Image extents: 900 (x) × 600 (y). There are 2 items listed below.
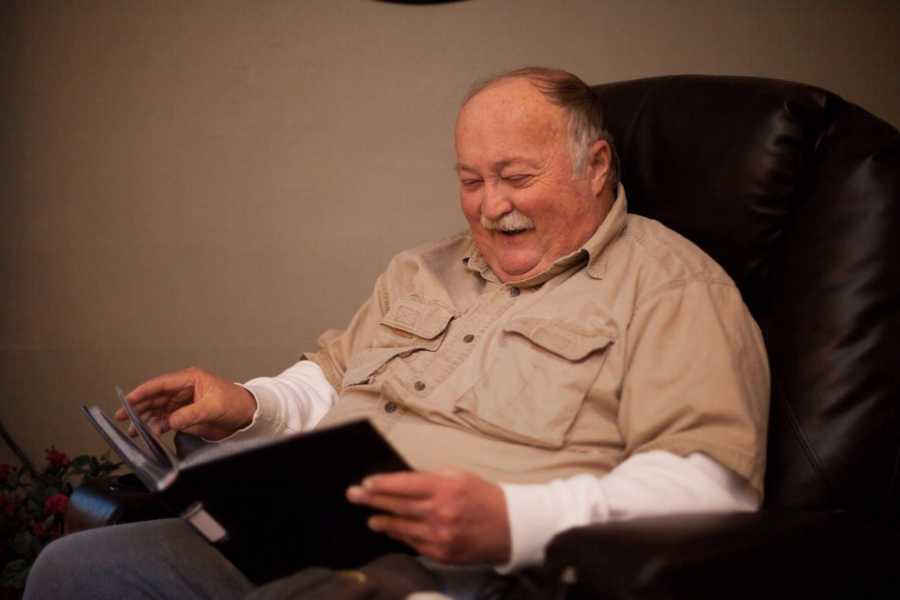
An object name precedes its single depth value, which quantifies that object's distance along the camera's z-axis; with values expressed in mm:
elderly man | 1139
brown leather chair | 945
